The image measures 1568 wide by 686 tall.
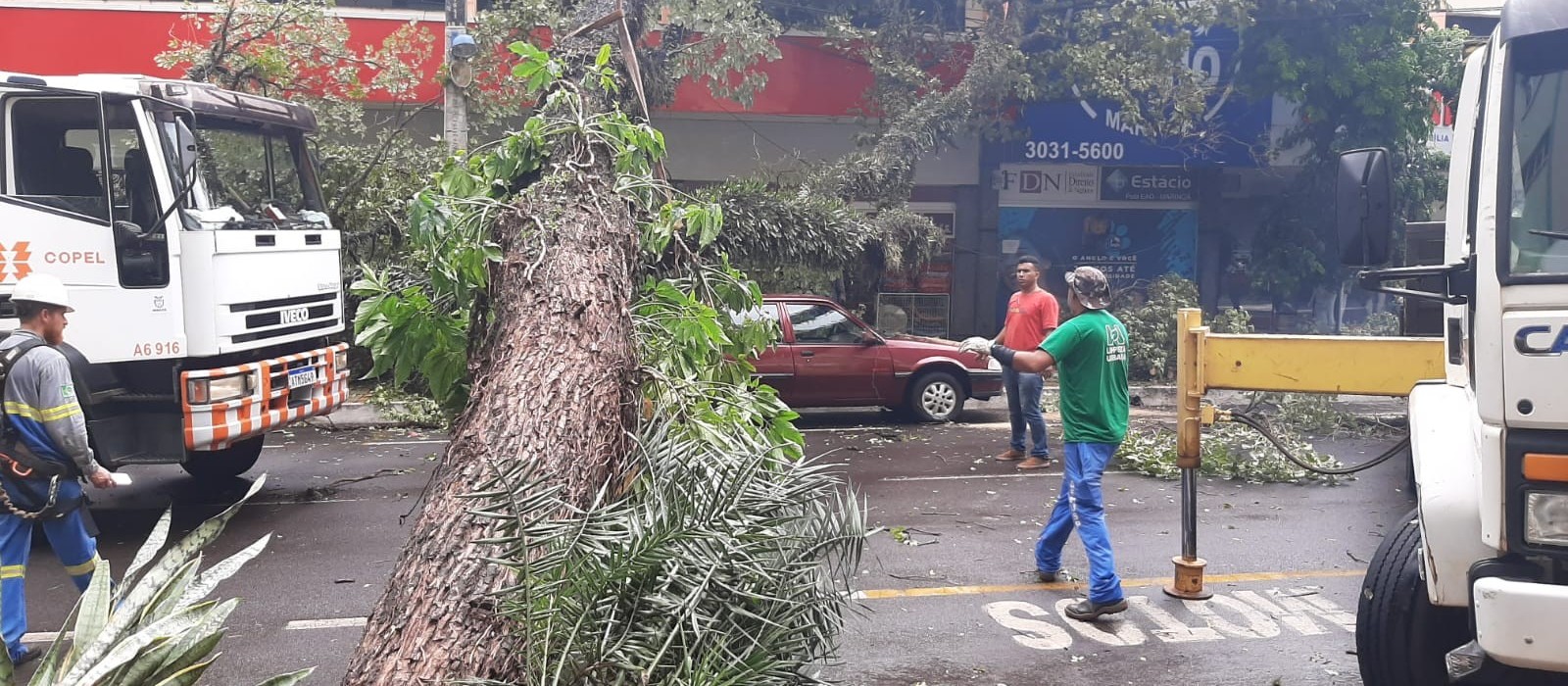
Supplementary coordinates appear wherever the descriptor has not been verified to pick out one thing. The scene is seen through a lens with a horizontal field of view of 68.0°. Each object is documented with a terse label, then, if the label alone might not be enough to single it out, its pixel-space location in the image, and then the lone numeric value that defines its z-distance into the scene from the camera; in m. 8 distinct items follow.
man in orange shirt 9.83
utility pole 11.88
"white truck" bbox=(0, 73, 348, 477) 7.33
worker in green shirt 5.83
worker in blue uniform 5.26
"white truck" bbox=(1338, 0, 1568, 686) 3.09
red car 12.07
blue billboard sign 17.17
